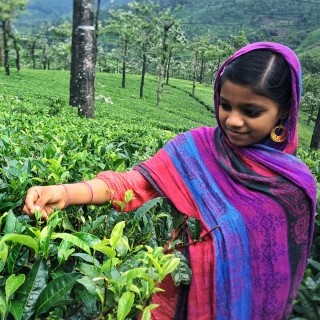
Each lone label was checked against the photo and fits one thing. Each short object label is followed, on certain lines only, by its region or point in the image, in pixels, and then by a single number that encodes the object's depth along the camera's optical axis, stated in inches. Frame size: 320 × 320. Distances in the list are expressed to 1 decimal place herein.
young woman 58.1
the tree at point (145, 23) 1254.9
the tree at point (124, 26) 1409.9
